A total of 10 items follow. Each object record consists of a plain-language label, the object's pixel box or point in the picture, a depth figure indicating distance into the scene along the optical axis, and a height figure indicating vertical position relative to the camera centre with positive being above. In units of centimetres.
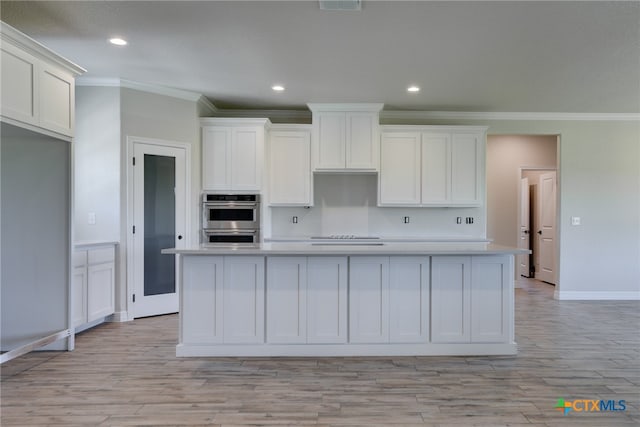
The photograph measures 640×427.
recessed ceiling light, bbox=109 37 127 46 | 321 +146
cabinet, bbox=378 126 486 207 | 514 +66
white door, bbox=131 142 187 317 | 430 -14
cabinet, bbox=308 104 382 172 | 503 +97
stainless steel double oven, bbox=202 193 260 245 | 479 -11
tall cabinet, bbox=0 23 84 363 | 312 -15
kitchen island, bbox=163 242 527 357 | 307 -76
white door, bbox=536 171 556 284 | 667 -26
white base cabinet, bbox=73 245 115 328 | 362 -76
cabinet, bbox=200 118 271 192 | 486 +73
